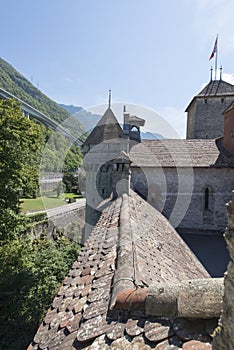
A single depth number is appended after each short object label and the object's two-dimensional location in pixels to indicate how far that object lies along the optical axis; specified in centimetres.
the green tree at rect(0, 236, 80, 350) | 845
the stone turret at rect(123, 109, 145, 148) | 1988
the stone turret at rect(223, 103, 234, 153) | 1524
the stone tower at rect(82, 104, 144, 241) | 1338
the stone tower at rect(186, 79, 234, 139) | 2189
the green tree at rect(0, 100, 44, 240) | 1010
